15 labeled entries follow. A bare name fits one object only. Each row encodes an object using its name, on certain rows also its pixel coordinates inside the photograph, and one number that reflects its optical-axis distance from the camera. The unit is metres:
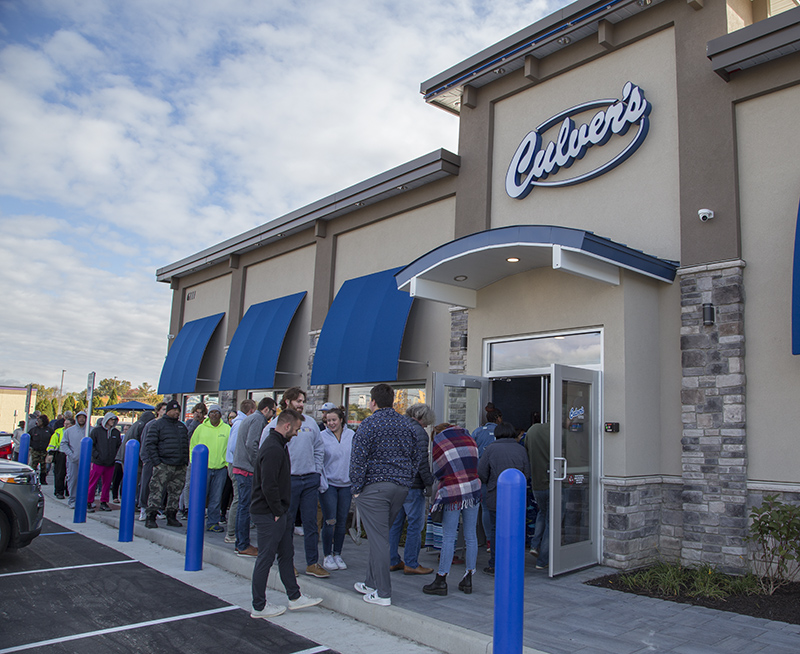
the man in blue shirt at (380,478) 5.99
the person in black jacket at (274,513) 5.84
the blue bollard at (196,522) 7.64
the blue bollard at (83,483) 10.63
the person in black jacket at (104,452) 11.41
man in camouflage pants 10.04
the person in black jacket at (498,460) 7.54
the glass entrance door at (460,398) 9.31
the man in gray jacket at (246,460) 7.93
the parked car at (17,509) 7.50
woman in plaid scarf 6.69
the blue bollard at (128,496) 9.32
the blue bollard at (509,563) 4.42
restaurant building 7.83
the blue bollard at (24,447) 15.47
